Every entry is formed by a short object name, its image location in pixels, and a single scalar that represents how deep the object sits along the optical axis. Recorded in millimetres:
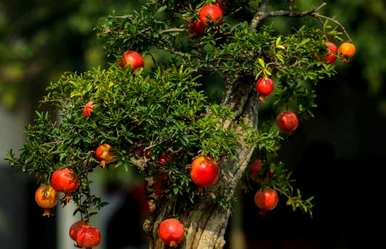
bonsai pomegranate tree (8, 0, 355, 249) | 4855
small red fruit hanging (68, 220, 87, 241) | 5129
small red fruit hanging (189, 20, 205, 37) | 5398
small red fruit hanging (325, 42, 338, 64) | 5543
